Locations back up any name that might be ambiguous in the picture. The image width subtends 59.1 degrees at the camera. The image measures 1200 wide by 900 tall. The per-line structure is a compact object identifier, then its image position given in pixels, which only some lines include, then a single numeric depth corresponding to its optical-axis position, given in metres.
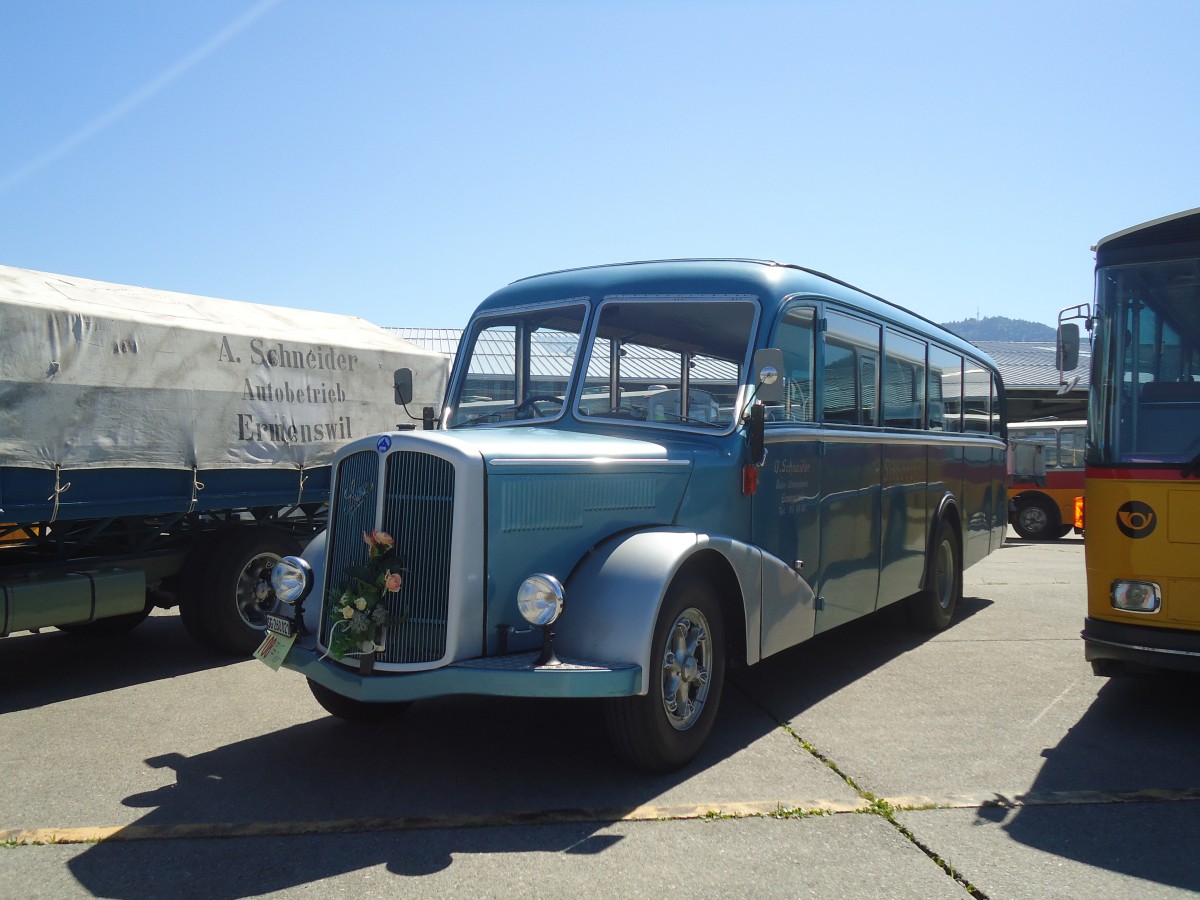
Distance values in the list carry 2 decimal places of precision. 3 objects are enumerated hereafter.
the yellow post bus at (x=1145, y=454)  5.44
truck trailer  6.56
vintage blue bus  4.66
